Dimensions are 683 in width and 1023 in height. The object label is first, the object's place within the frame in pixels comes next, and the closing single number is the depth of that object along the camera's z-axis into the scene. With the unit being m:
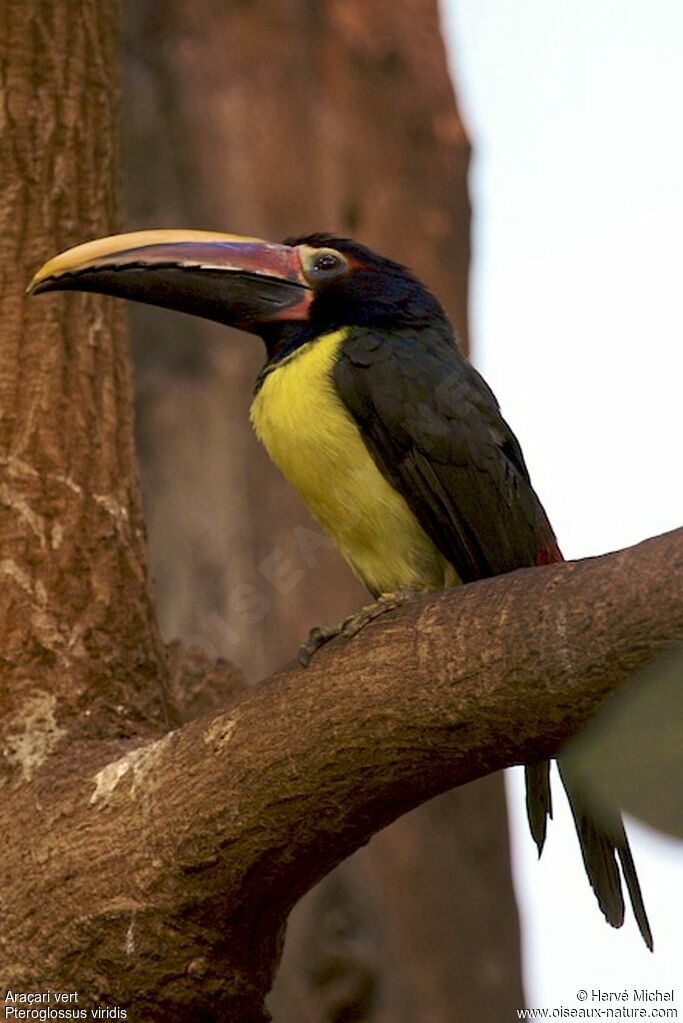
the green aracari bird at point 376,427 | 7.36
